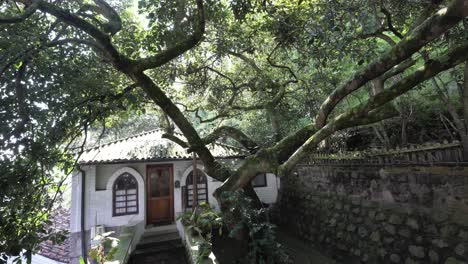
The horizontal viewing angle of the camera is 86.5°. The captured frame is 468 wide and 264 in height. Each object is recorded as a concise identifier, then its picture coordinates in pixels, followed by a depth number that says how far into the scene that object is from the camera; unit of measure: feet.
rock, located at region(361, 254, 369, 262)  20.08
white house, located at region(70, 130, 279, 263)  28.71
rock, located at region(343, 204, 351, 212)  23.38
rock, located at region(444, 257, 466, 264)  14.57
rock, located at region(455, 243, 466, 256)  14.33
